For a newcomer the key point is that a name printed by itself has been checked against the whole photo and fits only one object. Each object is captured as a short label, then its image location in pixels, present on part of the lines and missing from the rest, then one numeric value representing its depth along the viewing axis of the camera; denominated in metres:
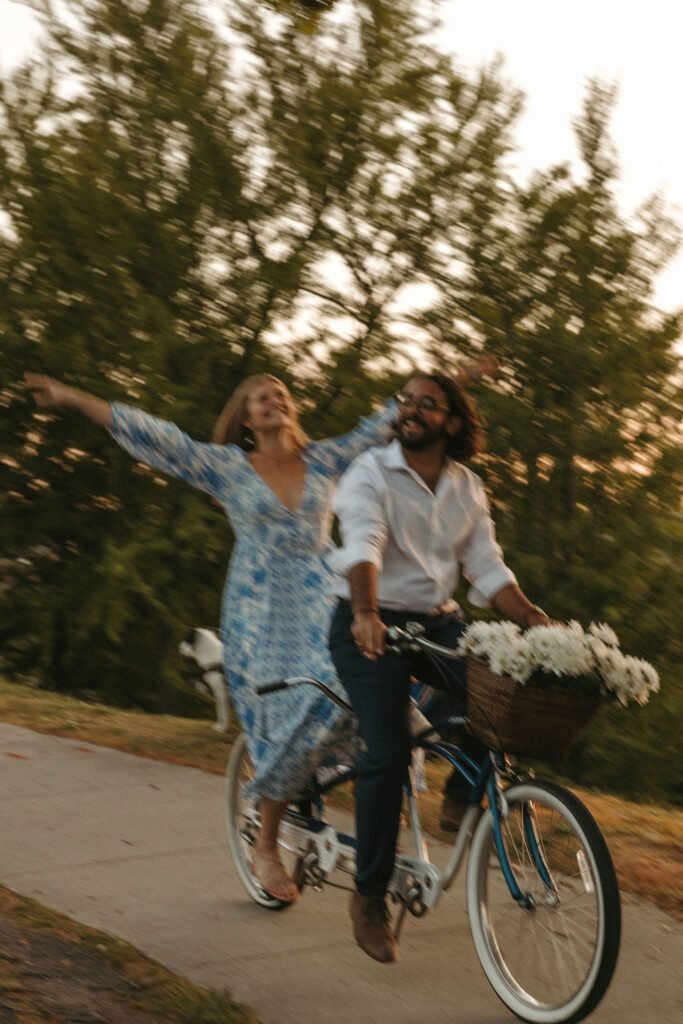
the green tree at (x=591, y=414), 15.80
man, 4.73
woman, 5.60
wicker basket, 4.29
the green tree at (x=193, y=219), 15.52
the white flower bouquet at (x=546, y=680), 4.25
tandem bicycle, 4.24
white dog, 10.61
